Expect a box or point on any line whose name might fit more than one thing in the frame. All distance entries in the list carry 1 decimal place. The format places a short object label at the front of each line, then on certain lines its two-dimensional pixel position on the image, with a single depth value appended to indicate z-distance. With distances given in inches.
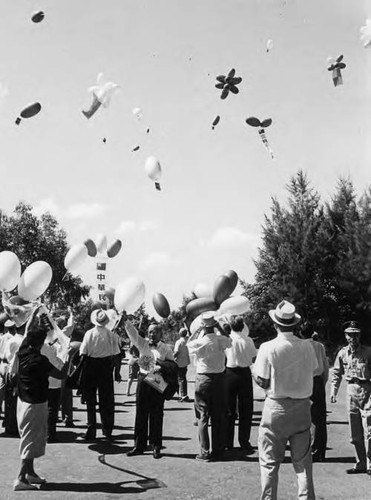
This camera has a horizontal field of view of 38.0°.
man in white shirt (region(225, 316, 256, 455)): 313.1
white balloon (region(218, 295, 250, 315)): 378.0
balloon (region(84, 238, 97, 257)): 462.6
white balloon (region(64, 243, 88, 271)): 413.4
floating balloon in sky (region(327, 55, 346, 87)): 442.0
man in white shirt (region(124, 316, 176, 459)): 288.8
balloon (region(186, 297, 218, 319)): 414.6
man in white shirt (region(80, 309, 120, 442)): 320.8
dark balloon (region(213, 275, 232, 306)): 414.0
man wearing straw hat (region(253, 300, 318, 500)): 195.6
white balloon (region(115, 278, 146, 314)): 317.4
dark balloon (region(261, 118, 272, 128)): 463.8
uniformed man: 252.7
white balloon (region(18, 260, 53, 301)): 332.5
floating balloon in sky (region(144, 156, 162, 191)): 410.9
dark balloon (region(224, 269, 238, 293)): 424.8
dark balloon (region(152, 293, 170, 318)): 430.0
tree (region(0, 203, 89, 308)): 1924.2
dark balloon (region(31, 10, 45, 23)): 345.1
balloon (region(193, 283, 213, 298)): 430.3
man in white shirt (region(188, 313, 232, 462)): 280.4
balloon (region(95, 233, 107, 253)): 483.9
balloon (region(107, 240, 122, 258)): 486.9
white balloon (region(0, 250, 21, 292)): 327.9
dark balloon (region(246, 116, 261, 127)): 465.1
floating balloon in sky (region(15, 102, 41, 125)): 384.8
